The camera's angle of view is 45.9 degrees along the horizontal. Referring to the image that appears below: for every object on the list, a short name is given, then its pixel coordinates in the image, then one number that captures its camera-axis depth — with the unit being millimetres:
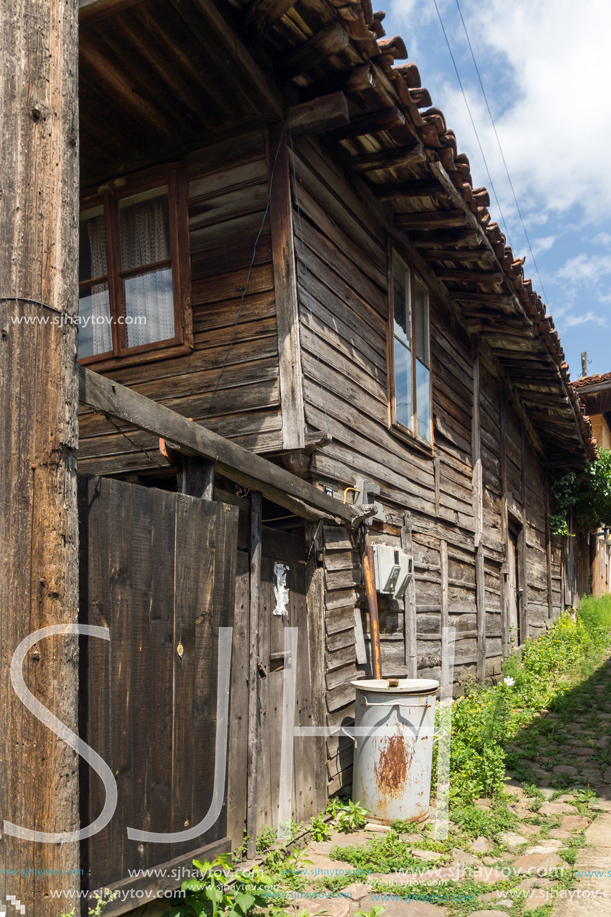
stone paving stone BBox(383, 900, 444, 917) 3488
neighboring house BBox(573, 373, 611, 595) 16141
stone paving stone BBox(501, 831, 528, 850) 4414
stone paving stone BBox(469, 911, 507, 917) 3467
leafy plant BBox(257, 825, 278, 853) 3850
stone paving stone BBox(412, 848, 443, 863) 4102
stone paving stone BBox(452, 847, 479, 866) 4121
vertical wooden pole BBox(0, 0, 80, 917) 2197
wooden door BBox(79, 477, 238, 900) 2611
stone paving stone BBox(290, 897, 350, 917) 3432
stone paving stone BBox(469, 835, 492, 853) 4336
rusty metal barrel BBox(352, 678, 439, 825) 4645
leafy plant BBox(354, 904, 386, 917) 3249
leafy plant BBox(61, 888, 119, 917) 2398
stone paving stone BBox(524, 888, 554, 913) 3545
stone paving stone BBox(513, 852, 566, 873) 4004
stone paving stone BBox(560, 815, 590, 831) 4625
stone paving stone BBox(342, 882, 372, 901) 3654
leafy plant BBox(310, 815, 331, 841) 4359
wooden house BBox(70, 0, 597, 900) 4590
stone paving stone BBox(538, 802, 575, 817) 4945
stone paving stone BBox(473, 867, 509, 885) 3857
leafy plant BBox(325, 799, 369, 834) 4570
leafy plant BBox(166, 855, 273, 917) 2906
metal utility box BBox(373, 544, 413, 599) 5750
